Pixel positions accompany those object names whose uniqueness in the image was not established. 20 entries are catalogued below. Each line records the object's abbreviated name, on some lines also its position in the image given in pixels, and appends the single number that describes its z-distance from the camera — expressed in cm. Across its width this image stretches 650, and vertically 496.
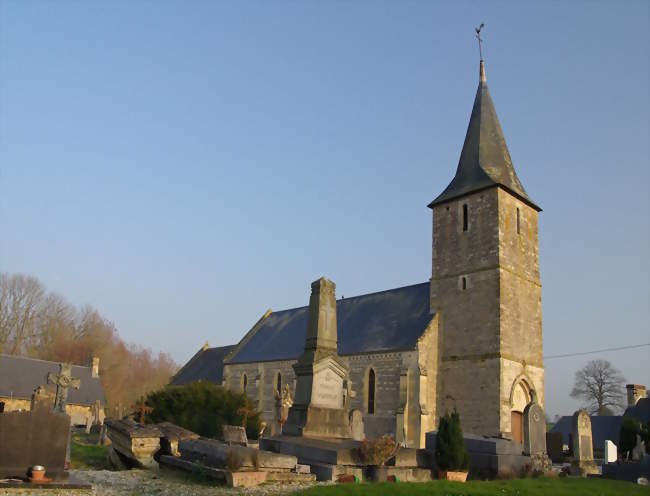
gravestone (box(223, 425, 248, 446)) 1356
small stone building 3875
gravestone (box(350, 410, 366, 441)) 1732
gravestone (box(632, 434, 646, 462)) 1838
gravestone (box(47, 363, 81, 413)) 2144
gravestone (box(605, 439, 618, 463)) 2054
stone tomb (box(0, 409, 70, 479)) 830
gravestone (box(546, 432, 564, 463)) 2414
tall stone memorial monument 1371
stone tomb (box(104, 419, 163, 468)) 1148
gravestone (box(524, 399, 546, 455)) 1670
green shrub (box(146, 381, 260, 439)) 1822
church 2392
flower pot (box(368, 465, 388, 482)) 1079
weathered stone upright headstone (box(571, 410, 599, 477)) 1864
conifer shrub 1203
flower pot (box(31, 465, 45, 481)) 796
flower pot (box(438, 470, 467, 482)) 1169
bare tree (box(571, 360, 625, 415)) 5559
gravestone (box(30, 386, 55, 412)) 1911
